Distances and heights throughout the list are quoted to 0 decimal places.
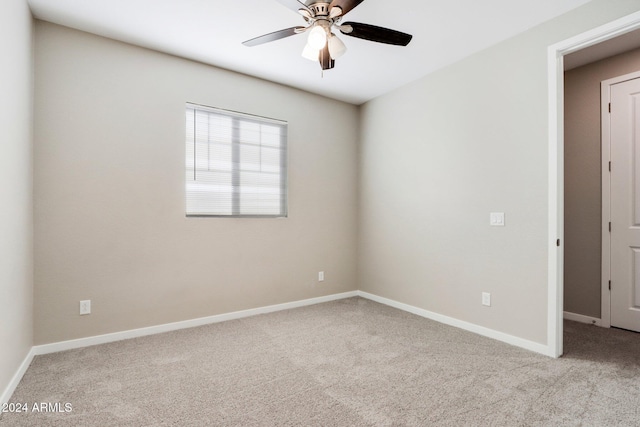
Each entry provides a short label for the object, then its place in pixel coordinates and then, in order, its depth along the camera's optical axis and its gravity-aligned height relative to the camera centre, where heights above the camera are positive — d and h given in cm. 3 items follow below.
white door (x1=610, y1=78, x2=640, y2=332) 317 +8
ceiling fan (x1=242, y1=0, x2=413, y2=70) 204 +121
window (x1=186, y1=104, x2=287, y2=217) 334 +52
